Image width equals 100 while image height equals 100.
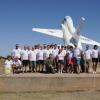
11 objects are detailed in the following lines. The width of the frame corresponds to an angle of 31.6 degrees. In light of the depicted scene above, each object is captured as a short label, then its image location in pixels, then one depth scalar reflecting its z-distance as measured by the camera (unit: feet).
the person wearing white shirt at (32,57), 32.04
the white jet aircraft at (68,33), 69.85
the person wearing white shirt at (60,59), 32.43
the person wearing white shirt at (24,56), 32.02
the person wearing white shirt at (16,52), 31.93
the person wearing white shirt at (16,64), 31.65
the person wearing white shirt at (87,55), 32.68
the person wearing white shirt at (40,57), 32.23
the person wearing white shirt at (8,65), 31.19
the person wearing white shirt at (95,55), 32.43
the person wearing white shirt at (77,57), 31.81
